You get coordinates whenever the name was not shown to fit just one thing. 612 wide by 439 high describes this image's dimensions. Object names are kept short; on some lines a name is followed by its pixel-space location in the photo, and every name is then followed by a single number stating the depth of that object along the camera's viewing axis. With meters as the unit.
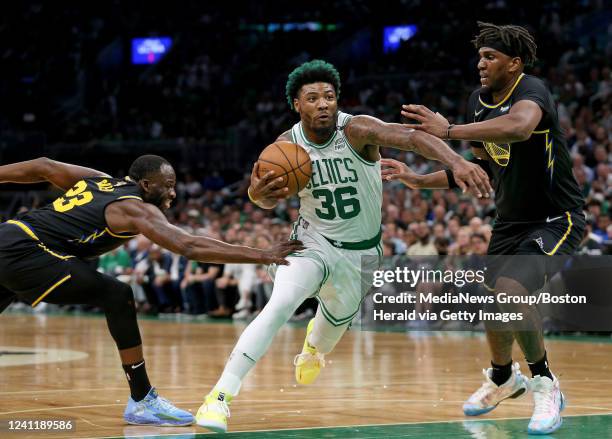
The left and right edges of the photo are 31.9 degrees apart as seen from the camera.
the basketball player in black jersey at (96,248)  6.80
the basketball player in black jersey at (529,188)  6.86
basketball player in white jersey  6.79
